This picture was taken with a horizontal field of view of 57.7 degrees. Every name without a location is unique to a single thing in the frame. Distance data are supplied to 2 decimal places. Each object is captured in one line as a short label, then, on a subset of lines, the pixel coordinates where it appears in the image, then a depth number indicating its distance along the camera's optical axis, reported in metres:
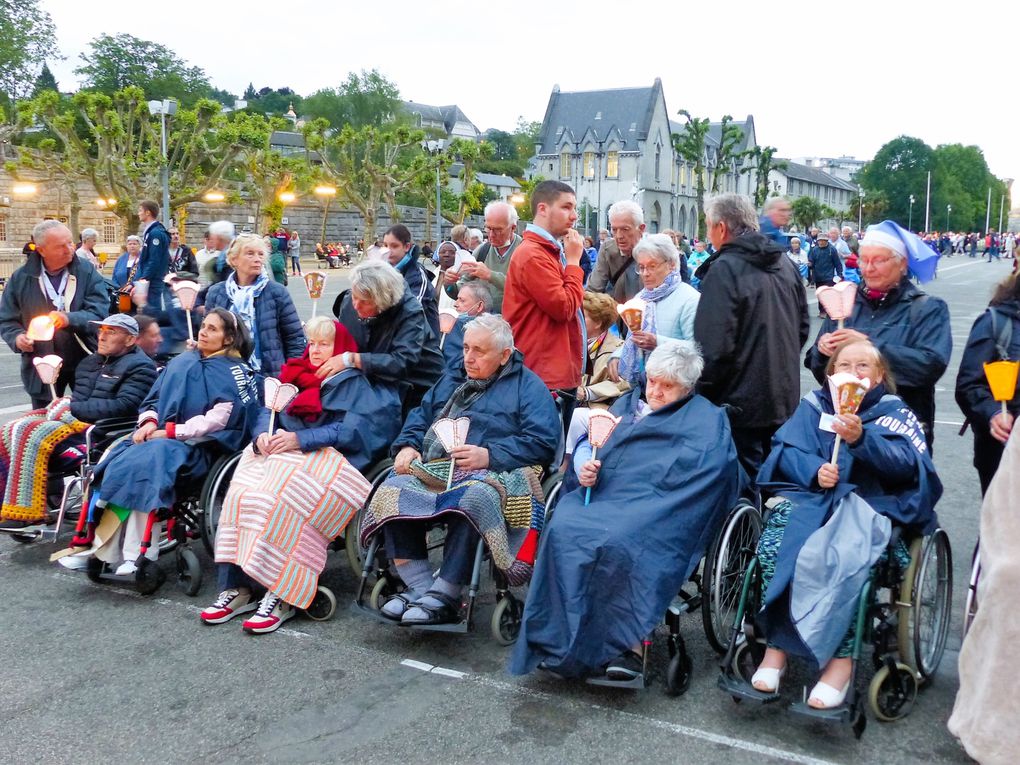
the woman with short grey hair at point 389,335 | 5.21
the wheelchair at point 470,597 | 4.06
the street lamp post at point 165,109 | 21.84
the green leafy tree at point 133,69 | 70.44
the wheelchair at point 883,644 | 3.38
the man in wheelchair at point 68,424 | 5.46
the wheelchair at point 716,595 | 3.72
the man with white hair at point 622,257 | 6.70
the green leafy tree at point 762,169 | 77.38
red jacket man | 5.04
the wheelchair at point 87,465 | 5.25
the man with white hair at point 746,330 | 4.52
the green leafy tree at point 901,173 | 108.19
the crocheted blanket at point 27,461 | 5.44
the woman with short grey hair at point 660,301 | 4.99
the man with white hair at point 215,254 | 7.74
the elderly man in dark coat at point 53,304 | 6.61
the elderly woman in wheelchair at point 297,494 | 4.45
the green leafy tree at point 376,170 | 49.66
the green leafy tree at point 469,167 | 48.03
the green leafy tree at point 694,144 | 75.38
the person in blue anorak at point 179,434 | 4.80
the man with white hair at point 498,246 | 6.43
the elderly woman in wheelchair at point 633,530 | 3.60
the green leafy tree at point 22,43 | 56.03
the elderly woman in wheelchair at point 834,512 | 3.41
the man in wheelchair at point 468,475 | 4.20
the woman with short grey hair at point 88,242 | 15.17
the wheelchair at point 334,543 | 4.60
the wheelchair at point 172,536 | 4.82
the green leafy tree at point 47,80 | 75.28
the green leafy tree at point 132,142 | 35.69
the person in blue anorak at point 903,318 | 4.23
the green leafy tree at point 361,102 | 88.19
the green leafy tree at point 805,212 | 73.81
